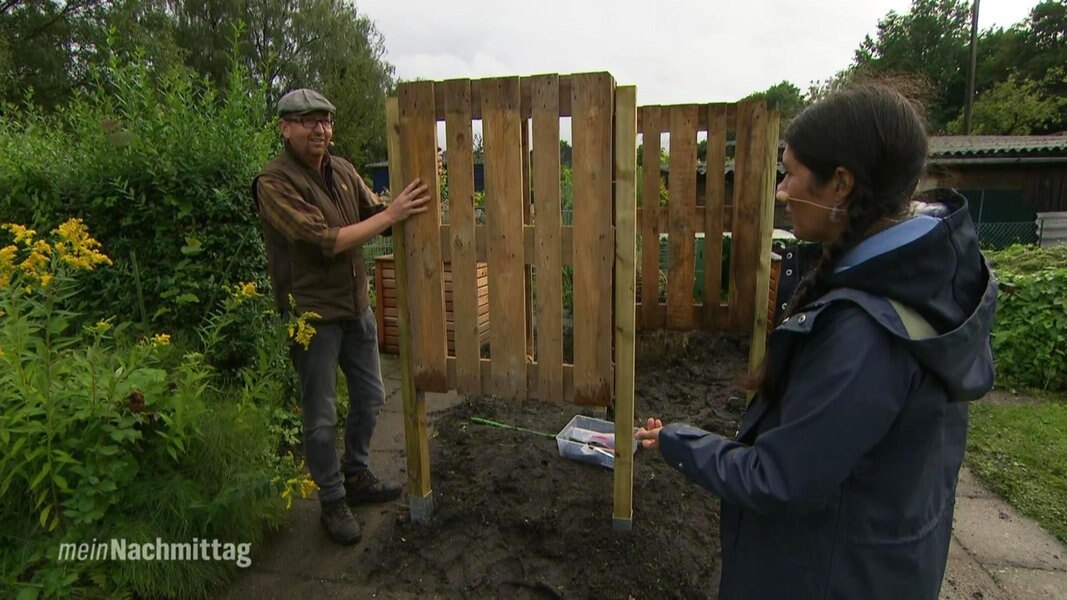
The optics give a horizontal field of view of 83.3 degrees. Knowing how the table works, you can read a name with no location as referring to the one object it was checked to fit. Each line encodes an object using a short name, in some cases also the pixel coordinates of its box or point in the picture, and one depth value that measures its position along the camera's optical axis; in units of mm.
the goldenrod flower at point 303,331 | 2412
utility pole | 20469
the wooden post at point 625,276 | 2193
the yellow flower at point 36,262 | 1943
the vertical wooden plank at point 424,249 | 2385
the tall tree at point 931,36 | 44094
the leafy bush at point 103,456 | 1988
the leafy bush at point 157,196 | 3521
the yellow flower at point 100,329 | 2125
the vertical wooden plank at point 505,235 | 2311
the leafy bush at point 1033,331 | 4852
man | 2510
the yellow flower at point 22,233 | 1992
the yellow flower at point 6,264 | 1966
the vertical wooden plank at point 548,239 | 2262
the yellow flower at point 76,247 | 1998
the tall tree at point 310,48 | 21375
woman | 988
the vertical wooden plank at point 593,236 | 2205
